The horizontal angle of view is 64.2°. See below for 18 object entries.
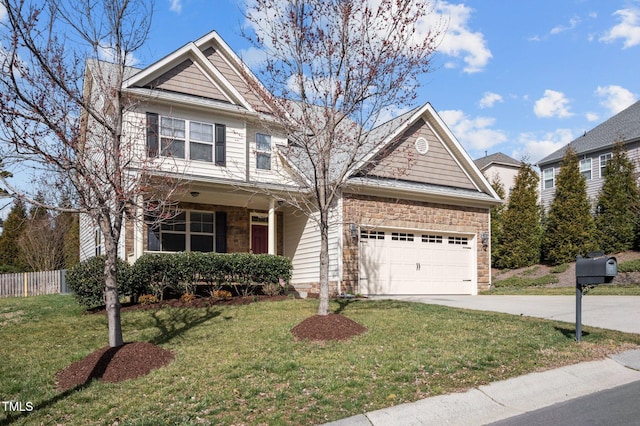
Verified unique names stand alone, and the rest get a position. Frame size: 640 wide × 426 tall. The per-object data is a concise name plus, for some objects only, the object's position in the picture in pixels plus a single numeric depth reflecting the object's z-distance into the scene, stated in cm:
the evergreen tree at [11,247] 2731
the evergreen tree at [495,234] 2323
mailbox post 687
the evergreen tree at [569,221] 2145
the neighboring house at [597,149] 2620
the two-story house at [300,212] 1465
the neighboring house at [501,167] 3588
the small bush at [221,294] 1262
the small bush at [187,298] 1188
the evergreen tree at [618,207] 2105
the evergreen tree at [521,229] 2261
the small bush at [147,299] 1161
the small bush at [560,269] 2040
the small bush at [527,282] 1911
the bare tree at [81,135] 663
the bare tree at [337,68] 876
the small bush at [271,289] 1343
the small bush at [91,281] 1127
